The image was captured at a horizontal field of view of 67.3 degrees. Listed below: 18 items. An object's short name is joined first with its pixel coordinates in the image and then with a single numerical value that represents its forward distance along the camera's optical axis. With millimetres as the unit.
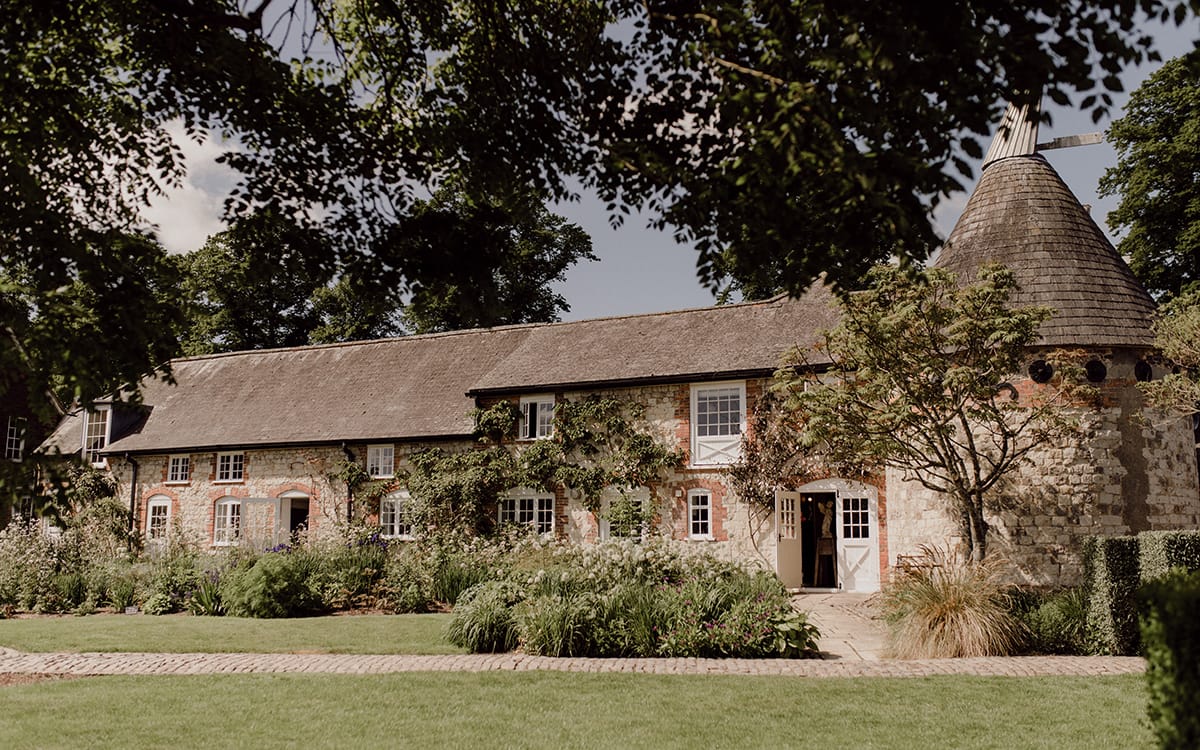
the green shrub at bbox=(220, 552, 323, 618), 15977
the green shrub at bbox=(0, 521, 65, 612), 17969
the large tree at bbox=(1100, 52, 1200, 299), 24844
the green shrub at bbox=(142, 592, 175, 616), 16984
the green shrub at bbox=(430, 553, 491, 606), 17234
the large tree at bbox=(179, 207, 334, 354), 38688
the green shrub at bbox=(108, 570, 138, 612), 17594
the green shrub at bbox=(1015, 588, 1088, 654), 11328
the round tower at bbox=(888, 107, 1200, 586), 15055
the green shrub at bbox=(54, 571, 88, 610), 17906
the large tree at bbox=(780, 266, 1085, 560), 13016
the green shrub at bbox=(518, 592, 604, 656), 11164
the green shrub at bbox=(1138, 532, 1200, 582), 10320
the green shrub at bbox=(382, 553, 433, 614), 16875
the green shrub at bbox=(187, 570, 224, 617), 16578
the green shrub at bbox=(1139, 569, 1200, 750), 3568
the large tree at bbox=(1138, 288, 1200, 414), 13406
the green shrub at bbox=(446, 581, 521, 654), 11812
